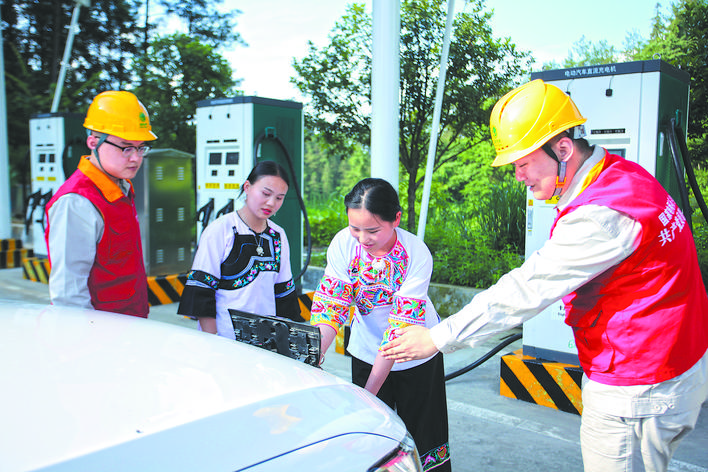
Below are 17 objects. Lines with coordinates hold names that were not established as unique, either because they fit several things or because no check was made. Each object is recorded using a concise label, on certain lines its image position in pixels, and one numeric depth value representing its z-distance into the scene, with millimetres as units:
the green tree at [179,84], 10555
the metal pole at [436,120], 5129
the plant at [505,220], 7605
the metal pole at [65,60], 9868
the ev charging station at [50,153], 8422
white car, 1022
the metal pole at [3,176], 9570
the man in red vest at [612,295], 1708
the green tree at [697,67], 7211
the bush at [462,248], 6711
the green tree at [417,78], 8273
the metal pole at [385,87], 4664
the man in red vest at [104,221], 2523
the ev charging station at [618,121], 3793
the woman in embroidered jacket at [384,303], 2359
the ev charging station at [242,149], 6406
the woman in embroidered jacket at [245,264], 2691
